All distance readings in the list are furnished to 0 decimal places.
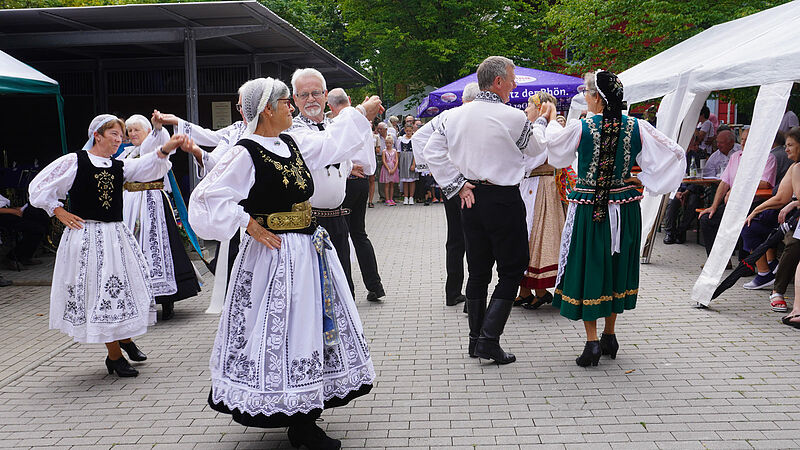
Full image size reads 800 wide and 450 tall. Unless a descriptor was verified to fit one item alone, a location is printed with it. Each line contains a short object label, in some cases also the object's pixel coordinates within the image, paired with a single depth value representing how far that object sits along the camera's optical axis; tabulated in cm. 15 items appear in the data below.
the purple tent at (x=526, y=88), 1473
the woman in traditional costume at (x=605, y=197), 493
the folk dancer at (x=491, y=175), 490
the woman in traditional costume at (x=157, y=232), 661
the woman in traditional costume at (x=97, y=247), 505
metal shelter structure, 951
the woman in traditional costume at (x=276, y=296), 351
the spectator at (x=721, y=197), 827
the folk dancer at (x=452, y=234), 599
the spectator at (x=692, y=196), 1075
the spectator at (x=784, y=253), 675
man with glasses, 525
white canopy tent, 658
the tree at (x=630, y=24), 1370
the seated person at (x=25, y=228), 986
